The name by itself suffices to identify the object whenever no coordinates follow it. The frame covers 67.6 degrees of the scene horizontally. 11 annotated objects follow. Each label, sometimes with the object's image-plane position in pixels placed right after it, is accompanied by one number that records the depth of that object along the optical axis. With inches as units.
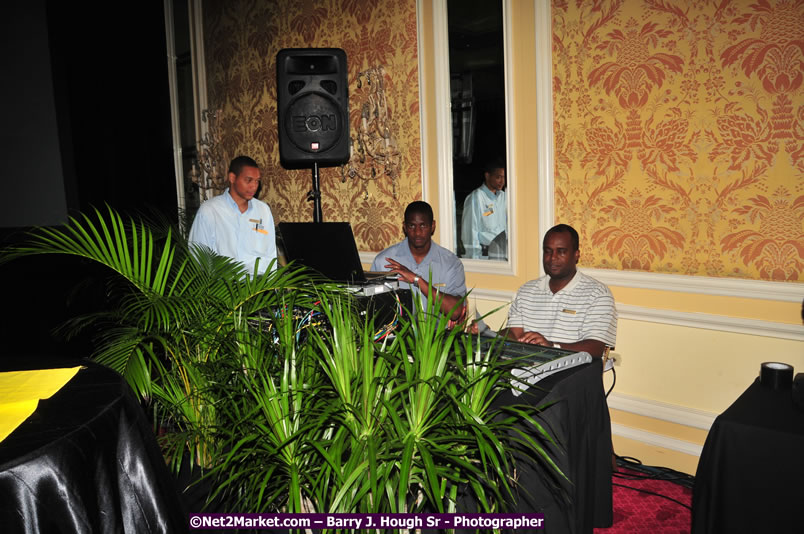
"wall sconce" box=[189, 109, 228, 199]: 206.1
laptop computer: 96.0
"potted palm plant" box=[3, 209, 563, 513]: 43.4
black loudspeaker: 146.8
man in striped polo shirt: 96.1
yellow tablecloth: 51.6
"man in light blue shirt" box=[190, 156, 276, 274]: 145.1
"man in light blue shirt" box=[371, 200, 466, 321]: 124.7
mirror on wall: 133.4
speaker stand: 156.6
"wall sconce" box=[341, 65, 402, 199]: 152.9
